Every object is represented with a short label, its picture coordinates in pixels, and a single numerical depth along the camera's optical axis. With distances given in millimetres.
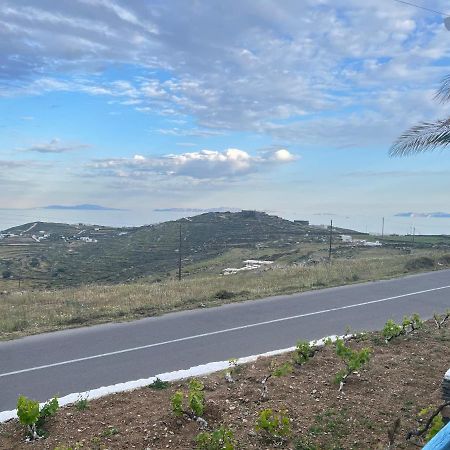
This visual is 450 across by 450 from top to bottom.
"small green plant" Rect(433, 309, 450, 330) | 9163
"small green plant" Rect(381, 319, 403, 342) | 7980
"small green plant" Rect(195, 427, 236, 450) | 4133
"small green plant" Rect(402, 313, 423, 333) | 8359
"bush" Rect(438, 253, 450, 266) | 23591
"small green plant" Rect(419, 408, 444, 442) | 3833
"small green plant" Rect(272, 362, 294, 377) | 5882
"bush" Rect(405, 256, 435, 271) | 21798
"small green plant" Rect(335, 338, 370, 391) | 5912
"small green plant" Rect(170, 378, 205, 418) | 4805
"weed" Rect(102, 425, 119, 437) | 4578
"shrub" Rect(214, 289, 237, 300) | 14147
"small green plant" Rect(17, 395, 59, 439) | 4602
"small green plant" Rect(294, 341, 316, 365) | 6715
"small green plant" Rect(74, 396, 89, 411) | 5309
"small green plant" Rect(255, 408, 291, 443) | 4461
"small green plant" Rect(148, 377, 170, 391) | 6073
